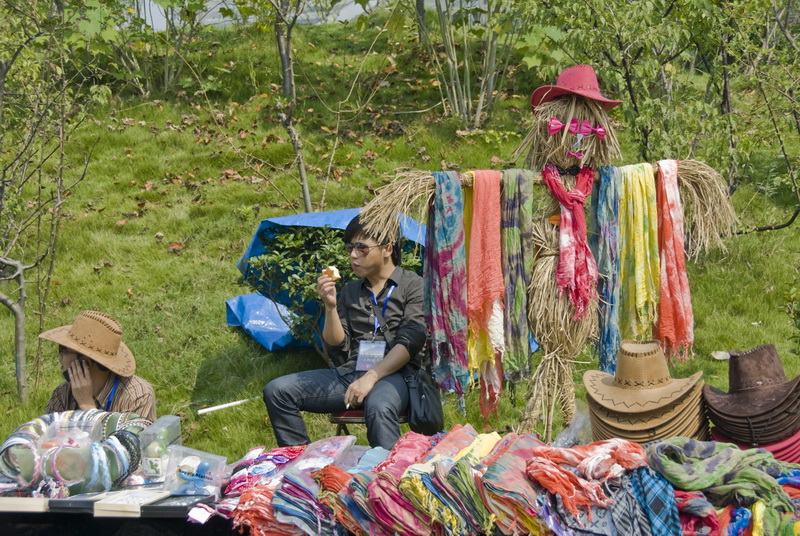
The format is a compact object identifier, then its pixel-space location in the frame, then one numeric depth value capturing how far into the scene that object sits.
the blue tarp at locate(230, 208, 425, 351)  4.76
